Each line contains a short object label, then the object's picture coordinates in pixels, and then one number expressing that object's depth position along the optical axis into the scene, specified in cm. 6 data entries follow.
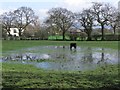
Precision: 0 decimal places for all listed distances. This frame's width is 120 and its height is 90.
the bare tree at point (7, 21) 6738
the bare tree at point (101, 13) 6217
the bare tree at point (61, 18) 6400
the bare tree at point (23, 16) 6850
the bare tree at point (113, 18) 6025
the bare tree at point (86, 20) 6375
